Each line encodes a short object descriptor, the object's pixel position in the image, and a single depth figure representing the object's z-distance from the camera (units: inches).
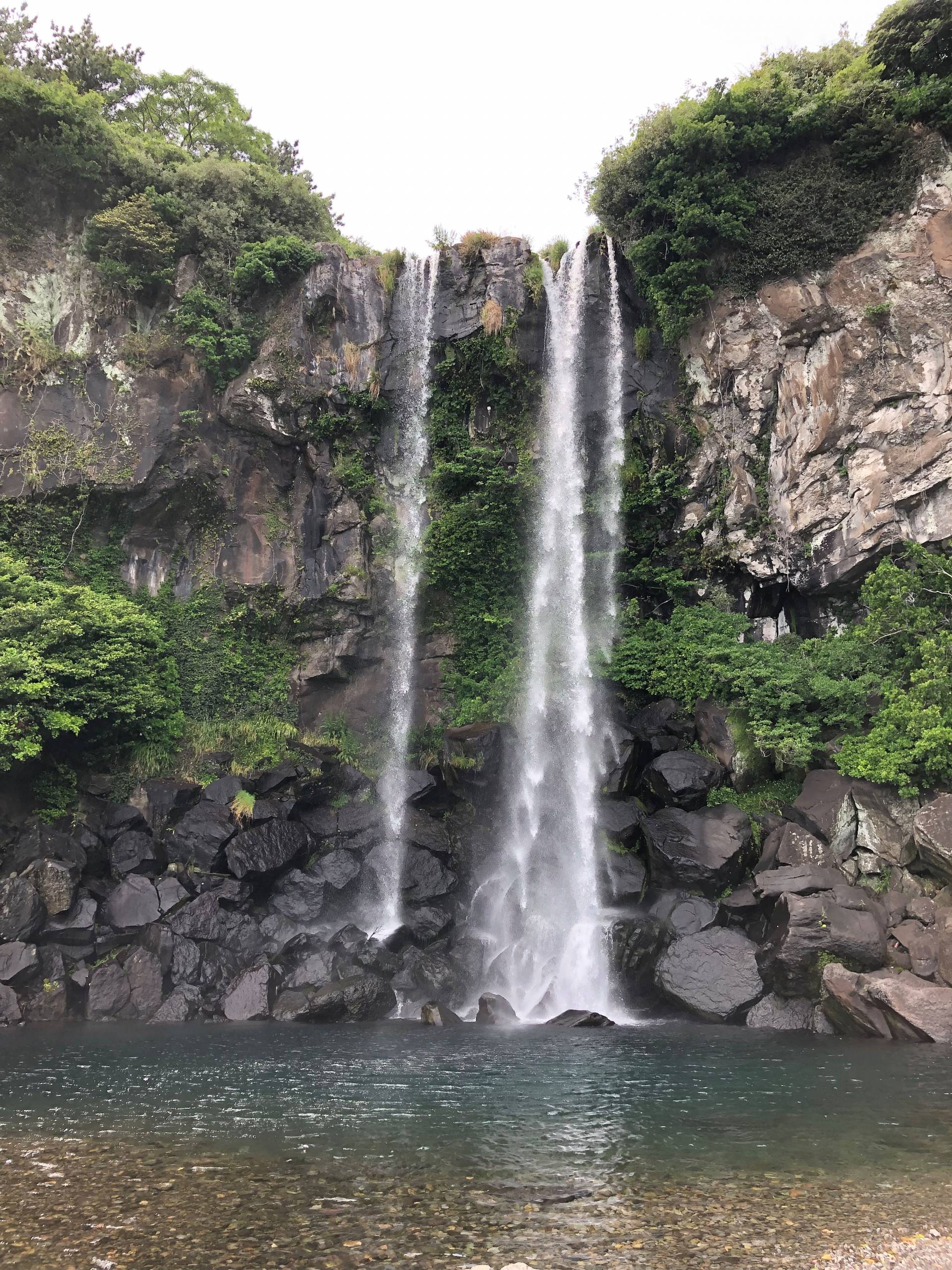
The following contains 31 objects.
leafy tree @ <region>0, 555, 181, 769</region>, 679.7
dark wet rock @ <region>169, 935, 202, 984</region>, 652.1
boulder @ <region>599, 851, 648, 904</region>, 689.6
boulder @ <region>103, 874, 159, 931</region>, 681.6
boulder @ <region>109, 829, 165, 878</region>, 721.6
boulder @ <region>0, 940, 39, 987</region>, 622.5
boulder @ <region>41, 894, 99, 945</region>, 660.7
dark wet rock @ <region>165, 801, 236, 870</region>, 733.3
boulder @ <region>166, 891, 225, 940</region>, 676.1
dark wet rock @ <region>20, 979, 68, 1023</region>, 618.2
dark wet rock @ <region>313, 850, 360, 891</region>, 751.1
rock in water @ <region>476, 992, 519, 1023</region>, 605.9
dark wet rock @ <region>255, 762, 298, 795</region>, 787.4
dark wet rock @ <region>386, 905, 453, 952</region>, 699.4
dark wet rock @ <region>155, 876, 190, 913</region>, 692.1
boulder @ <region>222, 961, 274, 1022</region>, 627.8
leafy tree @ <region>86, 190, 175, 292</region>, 918.4
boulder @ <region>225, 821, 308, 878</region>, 723.4
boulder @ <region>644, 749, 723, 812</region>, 726.5
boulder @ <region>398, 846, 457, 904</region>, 734.5
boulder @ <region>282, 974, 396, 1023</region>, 612.1
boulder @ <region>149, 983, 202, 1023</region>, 626.5
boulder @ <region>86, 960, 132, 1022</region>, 633.6
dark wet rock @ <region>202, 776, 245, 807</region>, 767.7
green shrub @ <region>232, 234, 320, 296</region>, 951.0
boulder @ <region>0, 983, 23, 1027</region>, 603.5
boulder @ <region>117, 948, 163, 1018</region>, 637.9
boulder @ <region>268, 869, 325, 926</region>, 729.6
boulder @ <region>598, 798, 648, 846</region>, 724.7
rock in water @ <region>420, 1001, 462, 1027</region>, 591.2
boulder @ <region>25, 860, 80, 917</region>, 666.8
